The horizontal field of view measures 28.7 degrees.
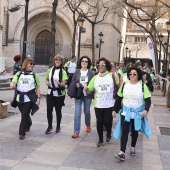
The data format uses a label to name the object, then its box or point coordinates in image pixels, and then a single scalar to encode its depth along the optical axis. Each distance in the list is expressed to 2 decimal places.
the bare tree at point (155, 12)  22.53
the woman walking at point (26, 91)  7.23
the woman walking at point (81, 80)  7.53
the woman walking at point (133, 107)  5.88
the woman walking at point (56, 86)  7.62
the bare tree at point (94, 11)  34.67
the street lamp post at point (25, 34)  14.13
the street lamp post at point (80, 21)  21.08
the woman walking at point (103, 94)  6.70
